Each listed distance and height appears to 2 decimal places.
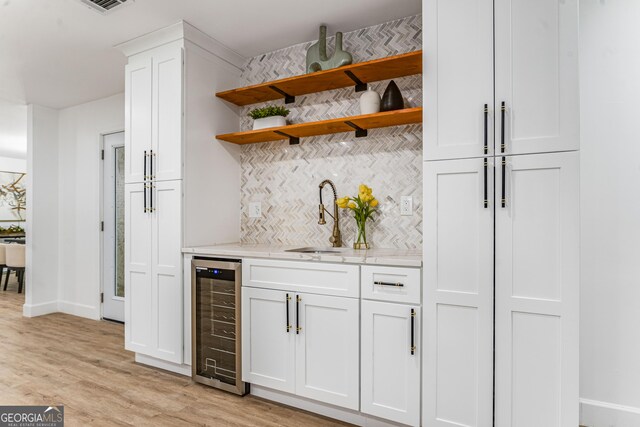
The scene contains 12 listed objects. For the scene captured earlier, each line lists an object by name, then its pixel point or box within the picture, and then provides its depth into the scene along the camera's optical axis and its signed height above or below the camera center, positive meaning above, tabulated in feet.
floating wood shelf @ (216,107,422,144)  7.74 +1.94
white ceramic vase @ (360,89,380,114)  8.25 +2.39
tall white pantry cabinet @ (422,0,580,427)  5.67 -0.01
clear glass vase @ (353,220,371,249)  8.48 -0.56
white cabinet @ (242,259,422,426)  6.63 -2.33
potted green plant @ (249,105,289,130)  9.33 +2.35
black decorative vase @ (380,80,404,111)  7.99 +2.40
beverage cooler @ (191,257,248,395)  8.30 -2.54
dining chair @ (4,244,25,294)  18.98 -2.27
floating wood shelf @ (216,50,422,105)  7.75 +3.02
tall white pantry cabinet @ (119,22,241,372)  9.14 +0.95
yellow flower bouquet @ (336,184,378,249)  8.43 +0.14
